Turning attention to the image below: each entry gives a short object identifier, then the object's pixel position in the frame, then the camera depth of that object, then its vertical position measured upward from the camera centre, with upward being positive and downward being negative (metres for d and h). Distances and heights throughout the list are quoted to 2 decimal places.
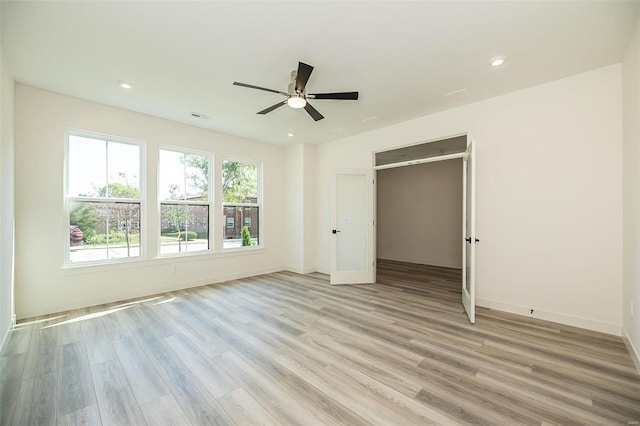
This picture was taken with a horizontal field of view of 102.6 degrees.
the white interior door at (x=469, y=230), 3.10 -0.23
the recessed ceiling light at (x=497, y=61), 2.68 +1.62
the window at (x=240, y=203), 5.34 +0.21
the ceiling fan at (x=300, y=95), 2.62 +1.26
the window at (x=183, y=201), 4.53 +0.22
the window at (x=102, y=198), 3.70 +0.23
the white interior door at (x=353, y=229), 5.01 -0.33
